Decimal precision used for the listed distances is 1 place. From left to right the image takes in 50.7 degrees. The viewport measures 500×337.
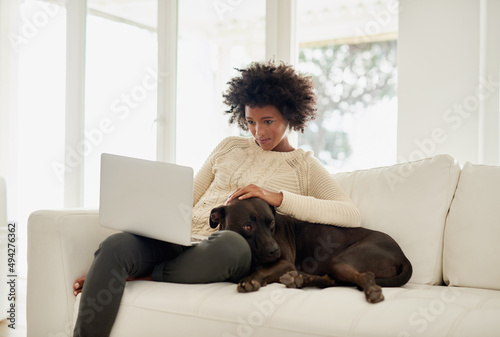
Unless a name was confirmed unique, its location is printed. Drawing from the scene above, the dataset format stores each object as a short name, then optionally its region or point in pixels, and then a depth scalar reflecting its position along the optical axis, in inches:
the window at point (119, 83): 154.9
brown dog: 72.2
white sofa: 58.2
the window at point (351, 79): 117.3
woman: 69.4
